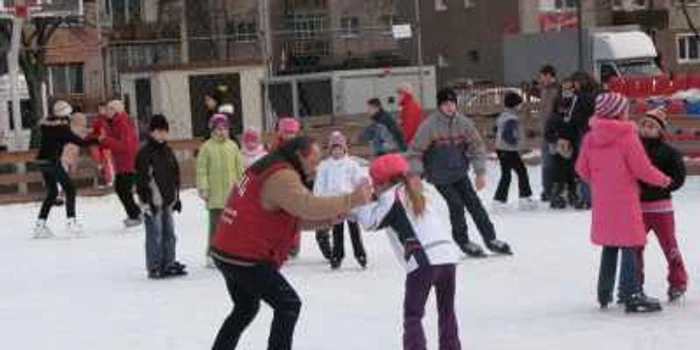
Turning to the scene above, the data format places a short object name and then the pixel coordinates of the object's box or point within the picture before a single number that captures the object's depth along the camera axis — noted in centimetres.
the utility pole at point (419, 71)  2502
